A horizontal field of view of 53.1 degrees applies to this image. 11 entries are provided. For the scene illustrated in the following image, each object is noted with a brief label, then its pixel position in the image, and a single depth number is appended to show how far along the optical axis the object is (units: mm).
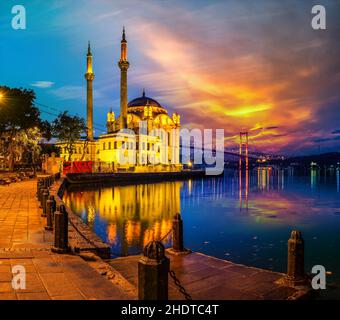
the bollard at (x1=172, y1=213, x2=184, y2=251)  9359
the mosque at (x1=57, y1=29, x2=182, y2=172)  72875
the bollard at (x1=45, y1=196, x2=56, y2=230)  10625
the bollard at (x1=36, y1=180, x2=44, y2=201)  17528
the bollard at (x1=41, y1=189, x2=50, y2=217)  13206
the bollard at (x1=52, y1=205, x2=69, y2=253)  7789
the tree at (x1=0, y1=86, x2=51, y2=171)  40594
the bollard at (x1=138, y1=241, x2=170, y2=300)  4082
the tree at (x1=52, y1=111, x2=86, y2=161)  60406
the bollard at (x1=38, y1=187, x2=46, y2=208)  16419
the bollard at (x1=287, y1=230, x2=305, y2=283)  7117
